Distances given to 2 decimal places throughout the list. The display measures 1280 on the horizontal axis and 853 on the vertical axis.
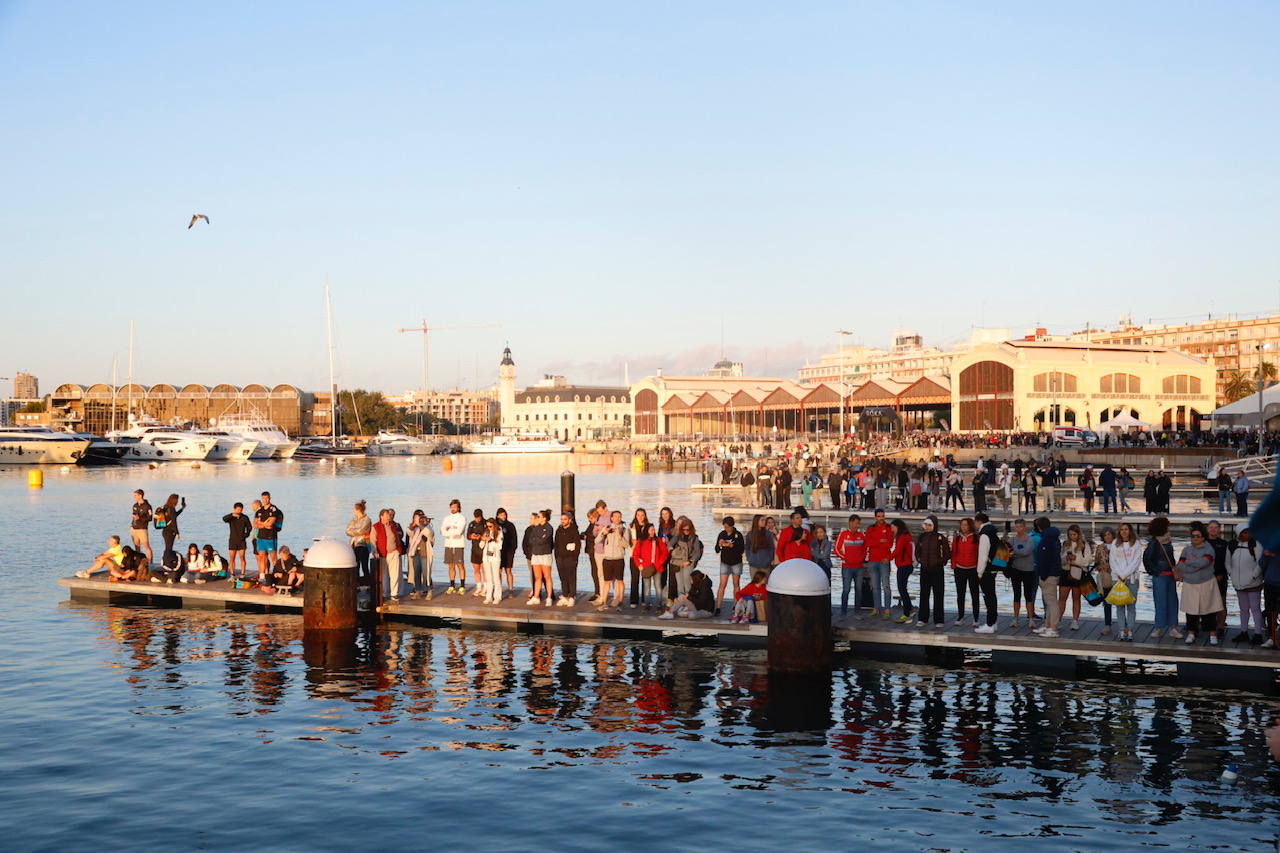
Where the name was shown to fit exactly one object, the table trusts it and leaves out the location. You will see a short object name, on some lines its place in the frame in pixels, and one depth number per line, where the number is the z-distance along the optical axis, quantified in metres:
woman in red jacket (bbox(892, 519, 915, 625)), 20.95
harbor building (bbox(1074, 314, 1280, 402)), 162.12
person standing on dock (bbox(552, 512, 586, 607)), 22.78
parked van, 87.03
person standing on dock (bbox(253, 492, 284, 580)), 26.27
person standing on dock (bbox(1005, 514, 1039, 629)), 19.77
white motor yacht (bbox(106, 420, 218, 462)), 134.25
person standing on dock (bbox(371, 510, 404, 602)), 24.73
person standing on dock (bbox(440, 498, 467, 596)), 24.05
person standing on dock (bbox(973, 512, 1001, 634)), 19.88
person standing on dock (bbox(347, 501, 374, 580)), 24.33
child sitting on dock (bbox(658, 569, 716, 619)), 22.02
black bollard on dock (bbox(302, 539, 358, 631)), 23.22
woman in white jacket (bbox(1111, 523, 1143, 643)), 18.52
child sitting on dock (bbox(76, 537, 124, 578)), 28.34
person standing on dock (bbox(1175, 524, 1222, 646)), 17.80
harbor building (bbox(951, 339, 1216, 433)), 104.38
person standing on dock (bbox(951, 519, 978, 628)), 20.01
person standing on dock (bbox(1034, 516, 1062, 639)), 19.25
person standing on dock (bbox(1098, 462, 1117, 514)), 40.97
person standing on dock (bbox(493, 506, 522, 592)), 23.42
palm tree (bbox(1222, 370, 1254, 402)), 134.68
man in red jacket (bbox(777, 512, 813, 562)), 20.73
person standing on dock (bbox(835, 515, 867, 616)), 21.62
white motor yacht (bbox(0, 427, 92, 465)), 125.88
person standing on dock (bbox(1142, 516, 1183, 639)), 17.91
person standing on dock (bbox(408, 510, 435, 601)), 25.39
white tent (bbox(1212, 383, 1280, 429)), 51.06
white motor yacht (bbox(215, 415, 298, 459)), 147.12
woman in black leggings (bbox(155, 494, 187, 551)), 27.03
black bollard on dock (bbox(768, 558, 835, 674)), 19.25
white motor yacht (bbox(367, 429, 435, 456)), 180.00
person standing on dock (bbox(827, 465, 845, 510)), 46.28
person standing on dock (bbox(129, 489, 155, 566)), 28.00
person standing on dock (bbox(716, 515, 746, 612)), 21.64
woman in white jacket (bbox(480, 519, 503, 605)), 23.59
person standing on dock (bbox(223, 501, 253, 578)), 26.69
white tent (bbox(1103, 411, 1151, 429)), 76.31
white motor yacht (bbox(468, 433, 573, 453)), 194.38
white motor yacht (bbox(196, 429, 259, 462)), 139.75
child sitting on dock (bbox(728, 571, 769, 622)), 21.33
